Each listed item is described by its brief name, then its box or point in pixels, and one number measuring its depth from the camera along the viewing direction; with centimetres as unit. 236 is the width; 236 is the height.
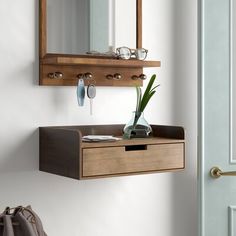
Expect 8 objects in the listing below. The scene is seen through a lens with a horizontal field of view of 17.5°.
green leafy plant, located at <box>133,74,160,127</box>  332
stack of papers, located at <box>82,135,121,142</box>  304
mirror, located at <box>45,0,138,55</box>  323
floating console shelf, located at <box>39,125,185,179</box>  288
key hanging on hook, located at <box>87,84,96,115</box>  328
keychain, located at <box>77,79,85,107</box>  323
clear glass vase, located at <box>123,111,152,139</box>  328
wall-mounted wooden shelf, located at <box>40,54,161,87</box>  314
